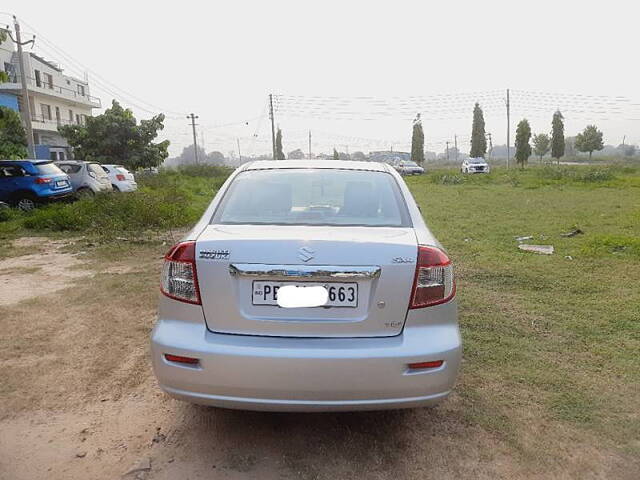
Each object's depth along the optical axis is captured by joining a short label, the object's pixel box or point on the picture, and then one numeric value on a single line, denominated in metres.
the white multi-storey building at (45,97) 38.03
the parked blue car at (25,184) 11.70
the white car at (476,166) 35.41
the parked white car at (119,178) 16.53
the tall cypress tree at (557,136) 50.06
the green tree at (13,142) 20.42
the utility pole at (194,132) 54.28
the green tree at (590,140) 58.09
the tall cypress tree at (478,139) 55.84
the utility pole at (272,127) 52.66
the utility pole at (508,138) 49.62
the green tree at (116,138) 29.05
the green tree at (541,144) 67.12
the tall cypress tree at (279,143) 60.04
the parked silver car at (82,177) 13.99
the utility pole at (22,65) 21.01
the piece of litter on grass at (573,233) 8.22
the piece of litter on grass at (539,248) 6.89
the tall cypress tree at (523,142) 46.81
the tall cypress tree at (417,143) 58.72
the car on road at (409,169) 38.03
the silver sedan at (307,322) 2.13
